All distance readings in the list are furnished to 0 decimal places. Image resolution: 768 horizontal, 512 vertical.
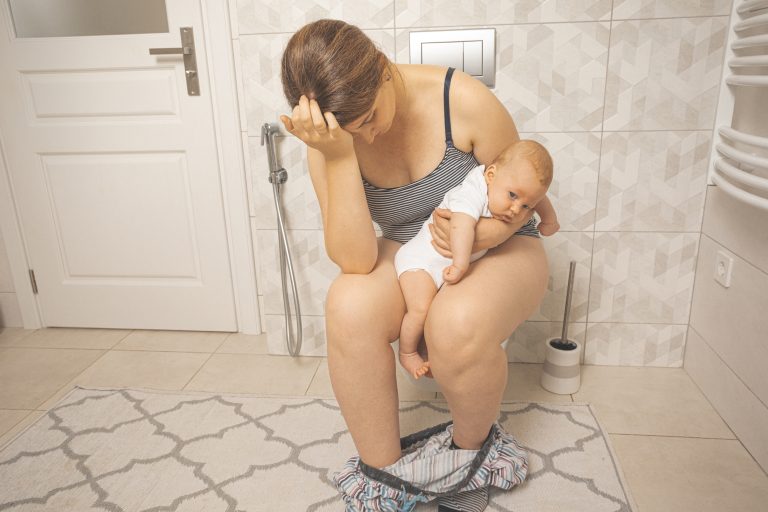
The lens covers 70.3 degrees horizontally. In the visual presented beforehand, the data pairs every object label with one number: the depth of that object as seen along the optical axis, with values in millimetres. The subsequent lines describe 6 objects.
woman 908
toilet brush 1573
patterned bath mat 1201
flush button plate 1499
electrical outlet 1417
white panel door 1774
